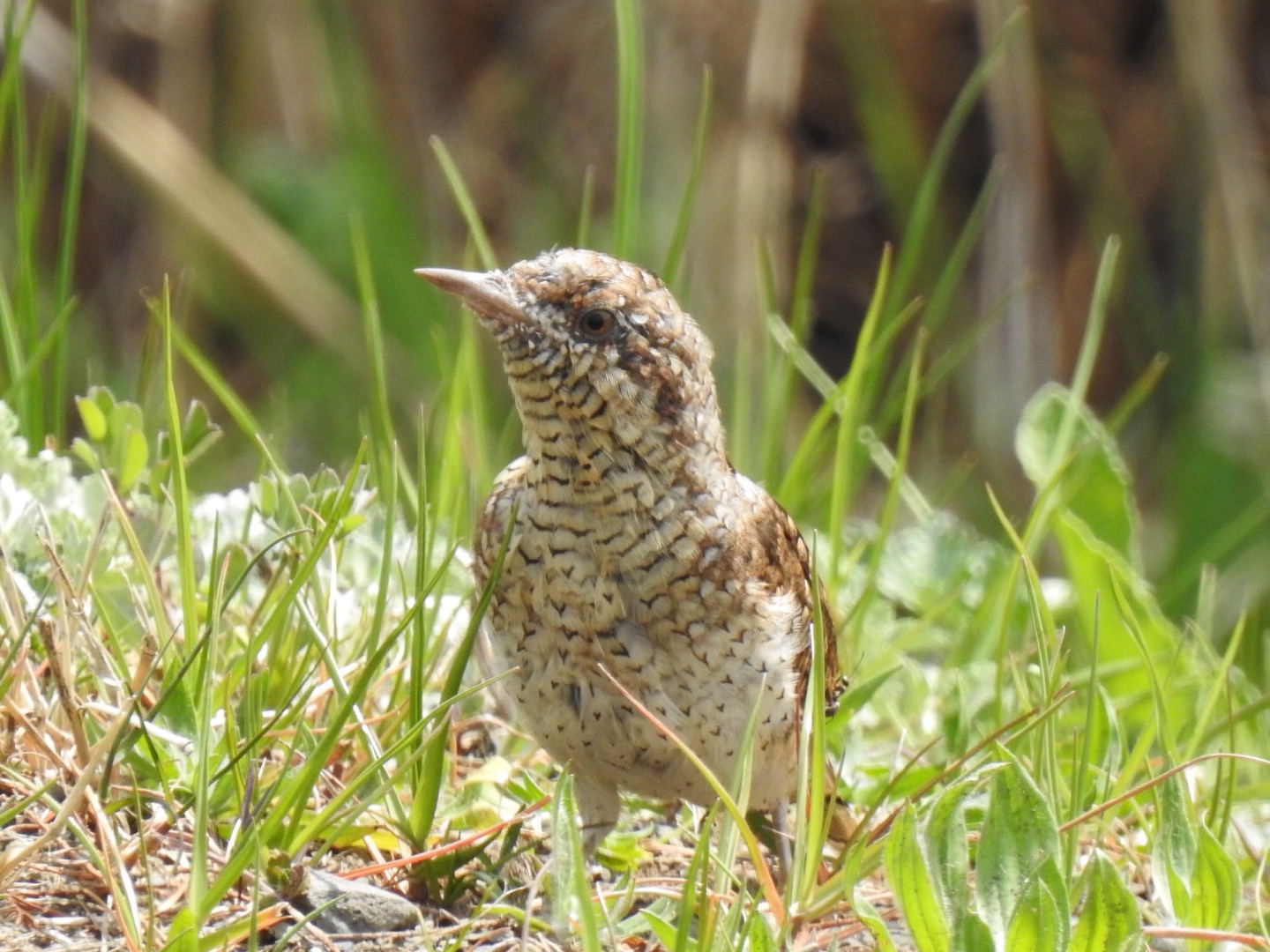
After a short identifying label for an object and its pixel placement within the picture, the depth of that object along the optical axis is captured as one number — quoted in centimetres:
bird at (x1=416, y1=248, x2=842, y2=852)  518
